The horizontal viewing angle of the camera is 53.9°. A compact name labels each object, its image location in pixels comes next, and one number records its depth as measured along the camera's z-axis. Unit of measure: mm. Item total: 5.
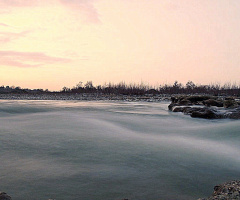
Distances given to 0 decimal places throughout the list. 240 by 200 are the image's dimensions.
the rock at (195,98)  19131
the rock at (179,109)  14203
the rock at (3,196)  2458
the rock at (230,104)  15370
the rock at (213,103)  16744
